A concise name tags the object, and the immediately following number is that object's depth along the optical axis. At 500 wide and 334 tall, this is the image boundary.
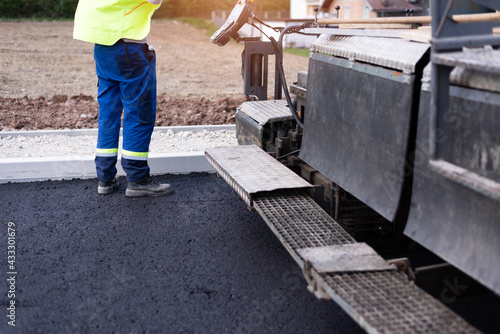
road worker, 4.88
